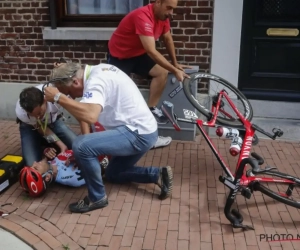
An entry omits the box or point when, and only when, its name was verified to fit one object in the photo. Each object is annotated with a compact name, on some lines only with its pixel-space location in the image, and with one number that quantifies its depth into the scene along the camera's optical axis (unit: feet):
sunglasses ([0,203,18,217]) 11.56
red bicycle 10.61
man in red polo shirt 13.99
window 18.24
